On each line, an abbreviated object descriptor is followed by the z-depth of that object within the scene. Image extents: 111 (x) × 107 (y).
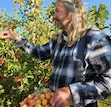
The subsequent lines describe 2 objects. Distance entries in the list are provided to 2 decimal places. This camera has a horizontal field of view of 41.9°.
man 0.98
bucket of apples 1.03
